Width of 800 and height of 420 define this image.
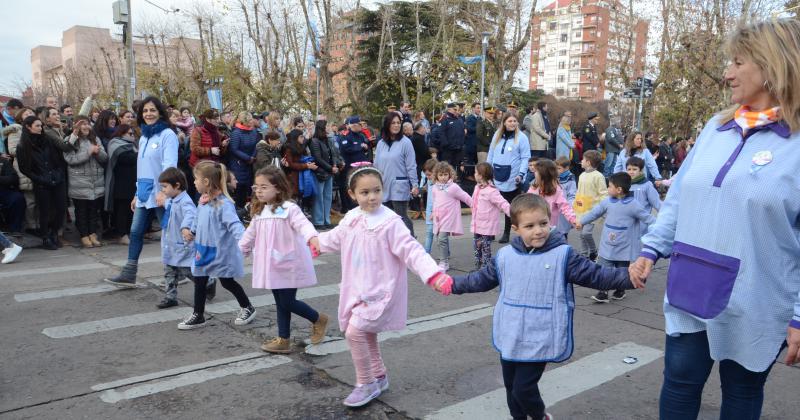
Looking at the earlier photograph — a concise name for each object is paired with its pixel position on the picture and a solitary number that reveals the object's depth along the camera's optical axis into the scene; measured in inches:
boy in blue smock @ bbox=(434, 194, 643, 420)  118.9
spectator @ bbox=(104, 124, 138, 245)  364.8
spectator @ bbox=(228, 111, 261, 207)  435.2
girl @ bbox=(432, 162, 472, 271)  308.3
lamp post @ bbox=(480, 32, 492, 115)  867.9
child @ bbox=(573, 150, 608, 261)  331.0
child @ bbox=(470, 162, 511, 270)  300.5
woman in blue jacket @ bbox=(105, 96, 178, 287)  255.1
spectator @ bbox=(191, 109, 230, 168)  409.1
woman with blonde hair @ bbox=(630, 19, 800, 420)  87.5
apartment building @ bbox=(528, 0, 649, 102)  3762.3
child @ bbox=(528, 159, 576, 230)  288.7
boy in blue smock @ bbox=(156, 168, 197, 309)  228.7
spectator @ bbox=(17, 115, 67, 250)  342.3
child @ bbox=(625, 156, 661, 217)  271.9
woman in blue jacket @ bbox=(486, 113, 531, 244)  355.9
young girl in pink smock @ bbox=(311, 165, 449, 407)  145.3
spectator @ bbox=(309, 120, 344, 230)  448.8
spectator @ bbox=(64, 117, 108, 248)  359.6
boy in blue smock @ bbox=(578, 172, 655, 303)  256.5
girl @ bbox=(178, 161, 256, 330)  208.5
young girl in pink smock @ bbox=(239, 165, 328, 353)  181.3
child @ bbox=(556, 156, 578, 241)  355.5
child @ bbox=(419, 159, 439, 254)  329.4
